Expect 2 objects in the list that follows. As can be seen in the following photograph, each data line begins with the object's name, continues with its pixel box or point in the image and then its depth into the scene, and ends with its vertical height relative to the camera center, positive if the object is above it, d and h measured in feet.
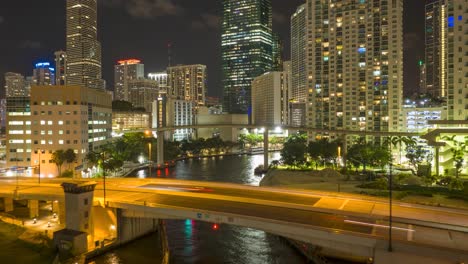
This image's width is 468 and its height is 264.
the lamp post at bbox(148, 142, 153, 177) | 350.74 -20.38
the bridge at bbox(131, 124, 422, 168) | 303.15 -3.40
